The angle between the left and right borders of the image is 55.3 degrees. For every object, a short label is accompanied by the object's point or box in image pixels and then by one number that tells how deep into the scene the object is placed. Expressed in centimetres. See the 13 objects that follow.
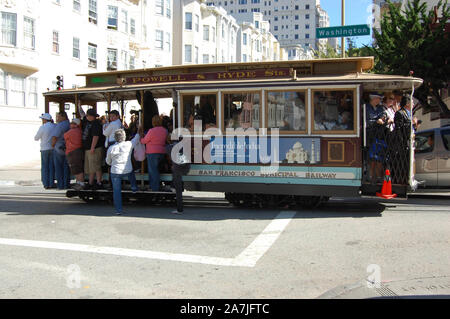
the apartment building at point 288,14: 12288
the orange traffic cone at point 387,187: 834
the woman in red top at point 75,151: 1001
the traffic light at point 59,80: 1406
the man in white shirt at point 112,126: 976
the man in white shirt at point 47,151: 1025
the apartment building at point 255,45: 6681
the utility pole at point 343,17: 1592
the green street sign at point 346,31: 1412
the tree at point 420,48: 1502
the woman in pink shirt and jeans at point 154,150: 964
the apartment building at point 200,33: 4256
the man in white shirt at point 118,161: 887
